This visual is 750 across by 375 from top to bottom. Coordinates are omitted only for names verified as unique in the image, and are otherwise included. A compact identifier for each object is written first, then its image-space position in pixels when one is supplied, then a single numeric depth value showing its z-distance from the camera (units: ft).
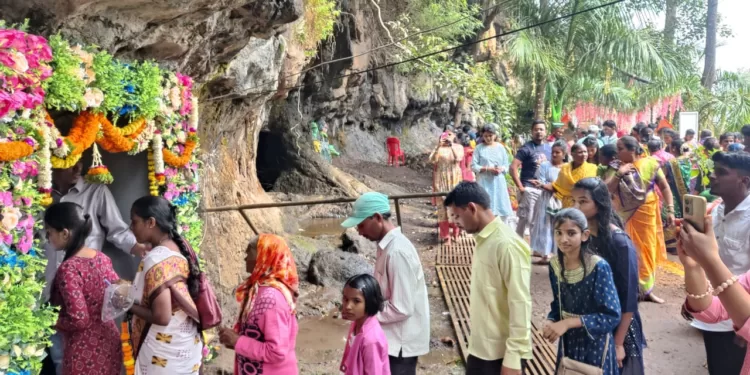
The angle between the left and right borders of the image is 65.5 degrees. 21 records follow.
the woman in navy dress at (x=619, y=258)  10.39
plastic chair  76.64
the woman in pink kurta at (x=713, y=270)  6.14
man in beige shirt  9.32
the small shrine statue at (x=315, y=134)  56.26
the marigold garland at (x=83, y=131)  12.25
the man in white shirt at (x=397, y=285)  10.21
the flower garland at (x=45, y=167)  10.99
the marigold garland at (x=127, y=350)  10.88
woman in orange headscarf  9.21
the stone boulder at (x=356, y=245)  31.14
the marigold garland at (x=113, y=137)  13.05
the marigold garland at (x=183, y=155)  15.49
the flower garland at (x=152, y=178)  15.30
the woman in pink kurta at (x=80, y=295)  10.32
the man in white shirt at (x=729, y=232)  10.56
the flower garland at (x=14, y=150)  9.88
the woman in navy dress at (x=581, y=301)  9.64
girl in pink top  9.40
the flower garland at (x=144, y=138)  14.14
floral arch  10.00
